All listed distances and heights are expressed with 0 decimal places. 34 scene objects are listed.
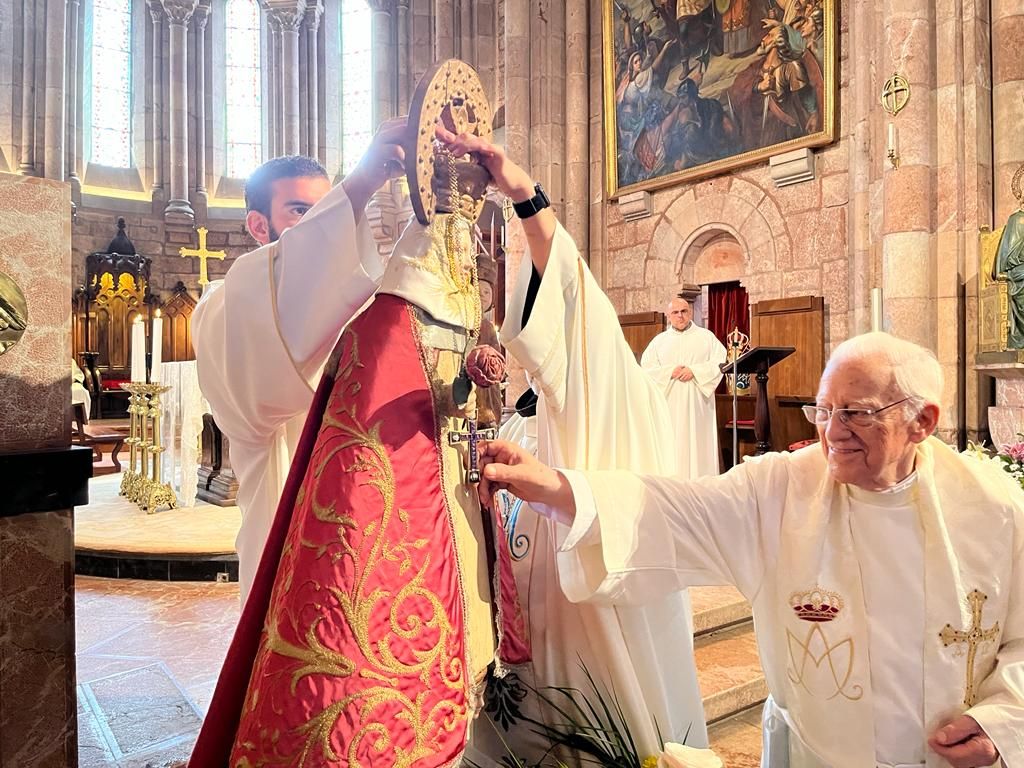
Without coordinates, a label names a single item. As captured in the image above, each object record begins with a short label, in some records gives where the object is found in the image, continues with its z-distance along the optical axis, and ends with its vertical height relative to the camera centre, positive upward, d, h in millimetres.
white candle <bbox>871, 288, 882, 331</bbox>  3961 +442
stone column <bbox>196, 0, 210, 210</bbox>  15938 +6040
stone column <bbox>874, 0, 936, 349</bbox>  6695 +1933
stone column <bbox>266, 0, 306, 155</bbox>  16094 +6988
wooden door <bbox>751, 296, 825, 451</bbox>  8492 +414
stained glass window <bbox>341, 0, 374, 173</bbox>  16484 +6963
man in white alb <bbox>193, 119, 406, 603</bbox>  1458 +148
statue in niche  5910 +978
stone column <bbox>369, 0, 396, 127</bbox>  14086 +6406
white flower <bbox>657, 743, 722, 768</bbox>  1479 -738
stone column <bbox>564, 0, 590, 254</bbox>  10750 +3972
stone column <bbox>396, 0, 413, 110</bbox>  14445 +6601
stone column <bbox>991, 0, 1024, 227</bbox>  6473 +2581
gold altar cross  6547 +1309
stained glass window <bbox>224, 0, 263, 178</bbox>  16484 +6741
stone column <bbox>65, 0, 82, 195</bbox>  14844 +5926
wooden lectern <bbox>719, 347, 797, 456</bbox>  6488 +202
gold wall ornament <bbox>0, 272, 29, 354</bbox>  1907 +204
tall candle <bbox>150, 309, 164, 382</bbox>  6229 +366
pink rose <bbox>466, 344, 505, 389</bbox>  1226 +43
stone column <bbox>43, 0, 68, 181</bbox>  14398 +5792
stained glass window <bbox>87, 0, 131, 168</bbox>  15578 +6541
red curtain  10820 +1222
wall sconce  6477 +2577
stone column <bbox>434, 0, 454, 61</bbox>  12578 +6240
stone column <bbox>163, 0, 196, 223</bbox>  15617 +6019
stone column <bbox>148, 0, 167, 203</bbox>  15680 +6198
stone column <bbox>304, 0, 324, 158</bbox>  16172 +6862
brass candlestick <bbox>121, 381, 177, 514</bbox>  6047 -469
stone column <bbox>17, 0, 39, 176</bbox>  14297 +5945
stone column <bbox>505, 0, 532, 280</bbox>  10508 +4448
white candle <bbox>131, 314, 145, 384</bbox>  6051 +332
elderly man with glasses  1536 -369
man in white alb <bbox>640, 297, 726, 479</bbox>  6707 -159
